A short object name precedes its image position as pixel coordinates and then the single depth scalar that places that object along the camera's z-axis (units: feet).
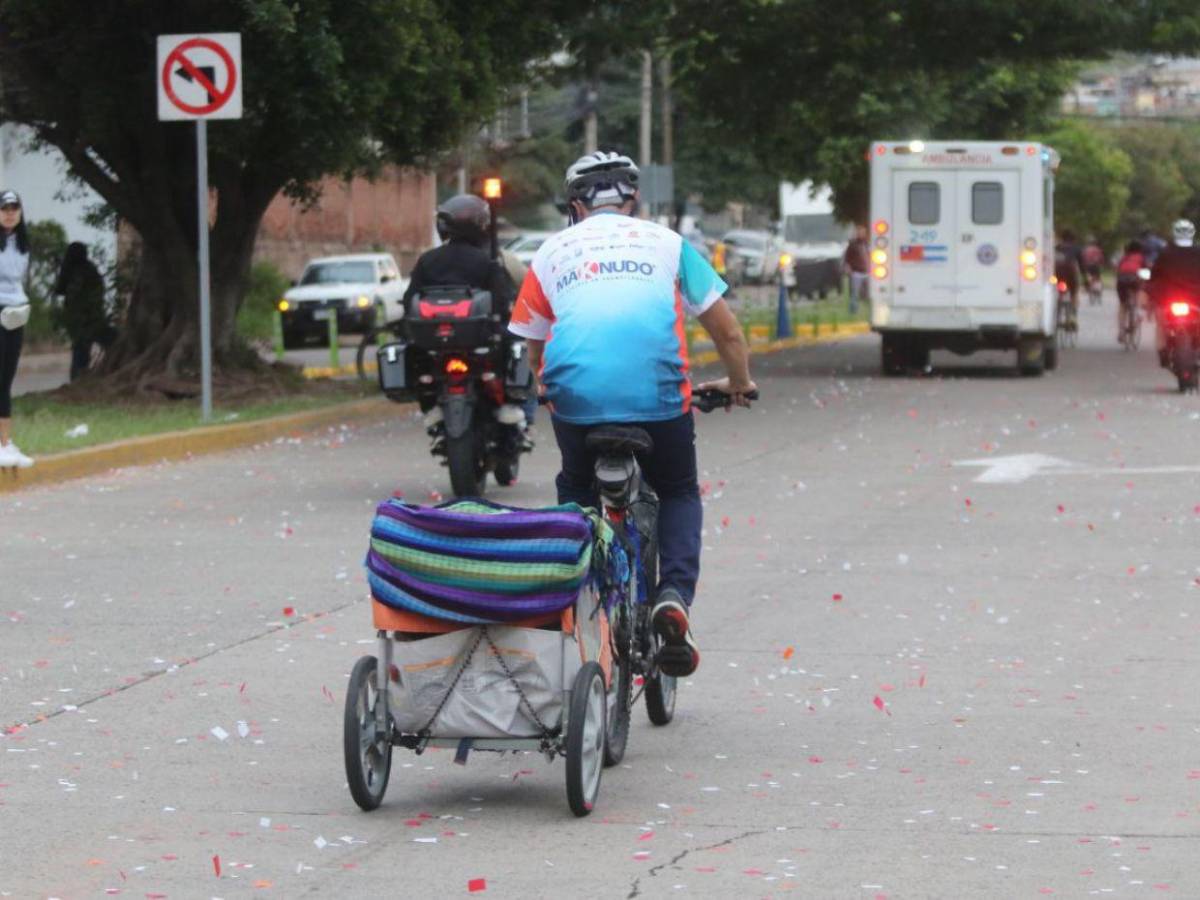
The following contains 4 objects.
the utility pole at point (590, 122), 211.94
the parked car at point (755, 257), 224.53
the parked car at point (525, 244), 181.57
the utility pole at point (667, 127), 216.54
